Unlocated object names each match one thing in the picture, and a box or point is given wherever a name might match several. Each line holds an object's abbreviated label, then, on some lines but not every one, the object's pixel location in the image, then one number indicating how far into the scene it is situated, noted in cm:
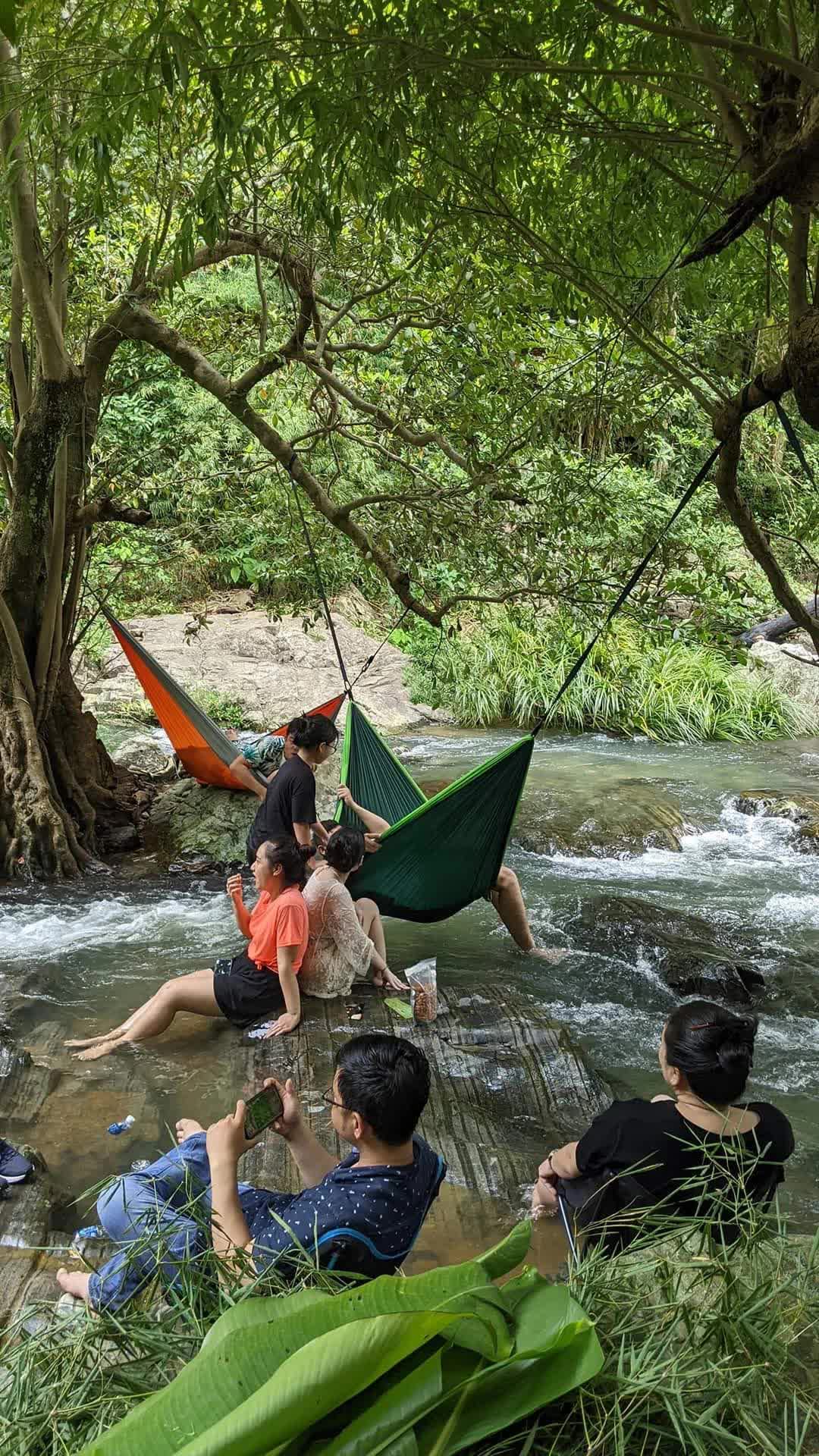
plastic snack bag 290
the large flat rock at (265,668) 828
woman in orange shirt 271
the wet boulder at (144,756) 637
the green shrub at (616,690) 806
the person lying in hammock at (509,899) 365
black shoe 196
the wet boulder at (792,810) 525
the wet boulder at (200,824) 486
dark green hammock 320
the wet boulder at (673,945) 347
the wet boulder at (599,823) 518
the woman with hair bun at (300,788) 325
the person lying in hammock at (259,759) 463
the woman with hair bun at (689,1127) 157
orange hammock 464
